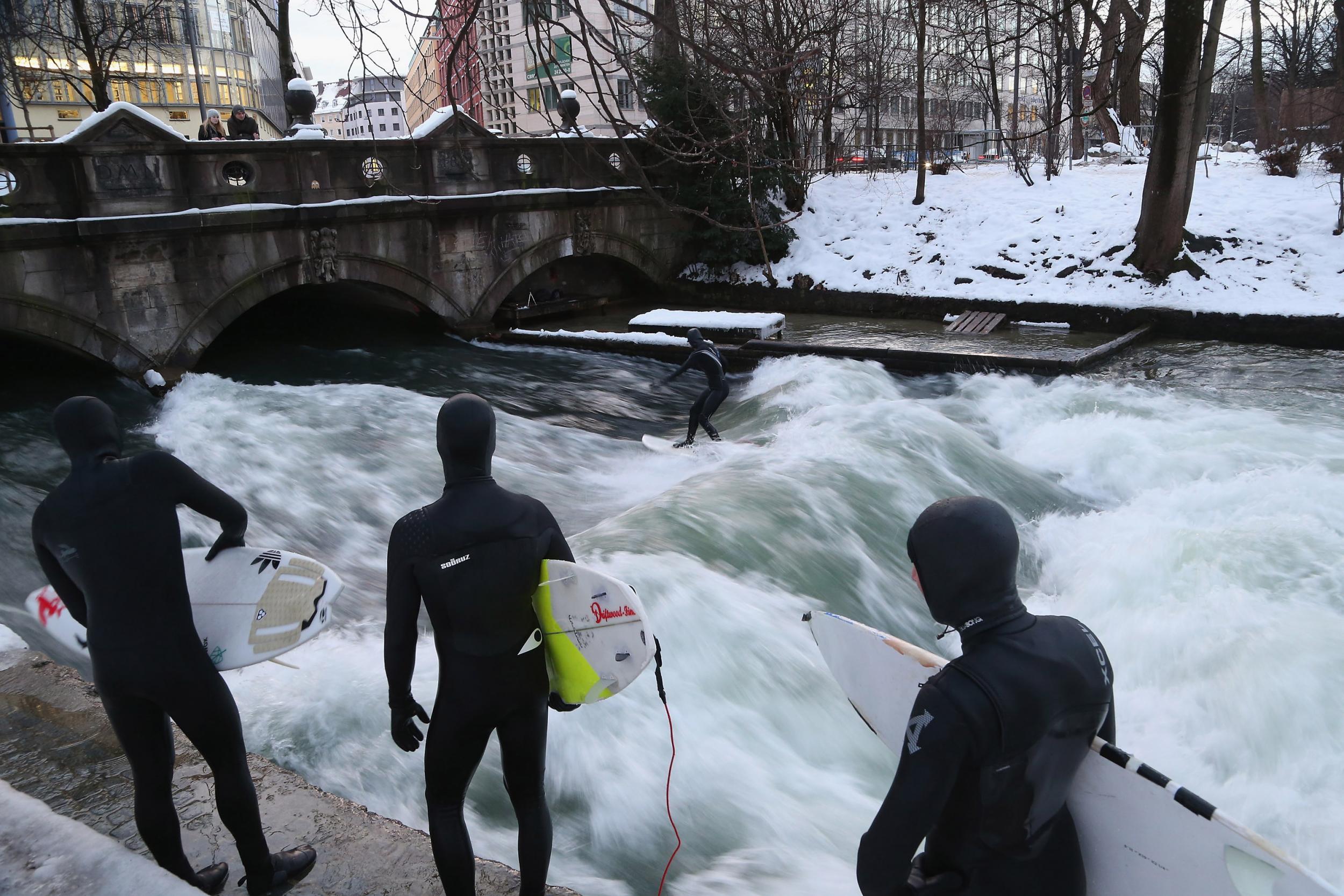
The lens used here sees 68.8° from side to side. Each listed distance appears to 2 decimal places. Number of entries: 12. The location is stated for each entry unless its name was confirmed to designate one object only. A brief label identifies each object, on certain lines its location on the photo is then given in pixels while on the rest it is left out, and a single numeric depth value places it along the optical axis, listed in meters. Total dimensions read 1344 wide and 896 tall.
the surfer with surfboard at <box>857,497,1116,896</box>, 2.12
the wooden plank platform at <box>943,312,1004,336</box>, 17.98
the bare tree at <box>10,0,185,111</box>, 20.09
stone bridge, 12.56
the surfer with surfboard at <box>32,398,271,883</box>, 3.32
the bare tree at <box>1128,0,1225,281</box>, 16.02
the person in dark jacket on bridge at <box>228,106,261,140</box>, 16.19
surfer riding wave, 11.97
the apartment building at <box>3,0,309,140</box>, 31.75
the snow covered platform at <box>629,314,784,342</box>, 16.75
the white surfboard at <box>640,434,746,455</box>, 12.05
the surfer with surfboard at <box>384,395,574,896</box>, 3.19
